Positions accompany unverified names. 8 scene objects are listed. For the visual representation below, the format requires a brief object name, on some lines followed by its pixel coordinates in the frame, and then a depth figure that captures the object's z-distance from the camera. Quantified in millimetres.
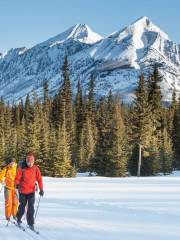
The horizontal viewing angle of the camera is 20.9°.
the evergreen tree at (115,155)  52688
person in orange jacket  15758
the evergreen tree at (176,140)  71844
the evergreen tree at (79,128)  69688
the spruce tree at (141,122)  53750
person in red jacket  13844
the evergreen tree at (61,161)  49656
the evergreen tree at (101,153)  53938
